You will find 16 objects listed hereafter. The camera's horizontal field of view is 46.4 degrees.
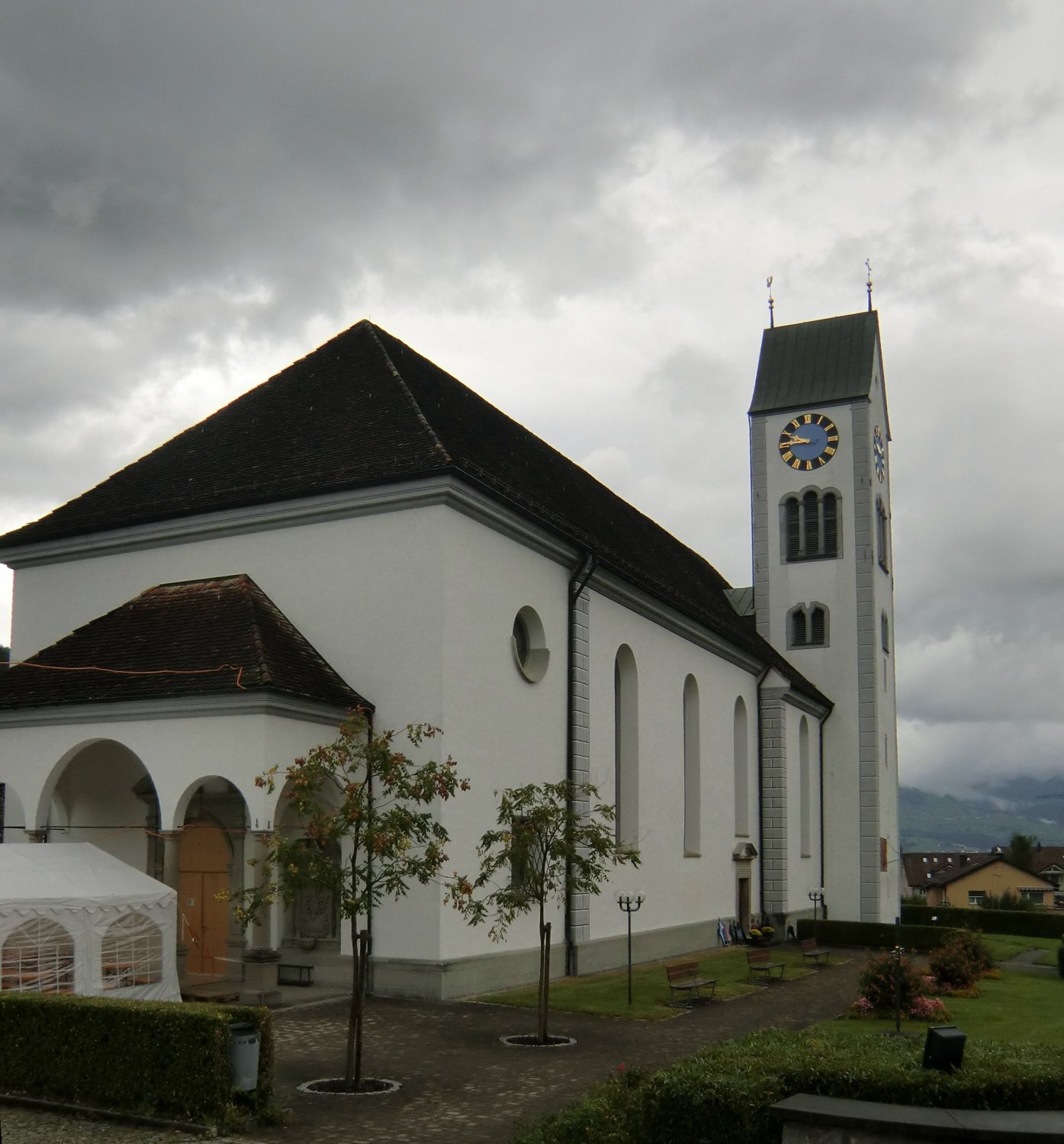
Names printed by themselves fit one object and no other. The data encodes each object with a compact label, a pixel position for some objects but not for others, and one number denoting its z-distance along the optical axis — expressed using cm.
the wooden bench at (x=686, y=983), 2162
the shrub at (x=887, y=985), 2061
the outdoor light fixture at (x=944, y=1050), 995
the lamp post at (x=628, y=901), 2302
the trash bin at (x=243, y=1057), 1206
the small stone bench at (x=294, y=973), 2067
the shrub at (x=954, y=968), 2536
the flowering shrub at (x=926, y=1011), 2056
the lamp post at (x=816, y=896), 4083
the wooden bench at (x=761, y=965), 2672
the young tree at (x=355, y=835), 1345
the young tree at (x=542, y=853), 1730
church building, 2045
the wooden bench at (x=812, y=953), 2988
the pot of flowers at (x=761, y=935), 3575
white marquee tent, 1678
